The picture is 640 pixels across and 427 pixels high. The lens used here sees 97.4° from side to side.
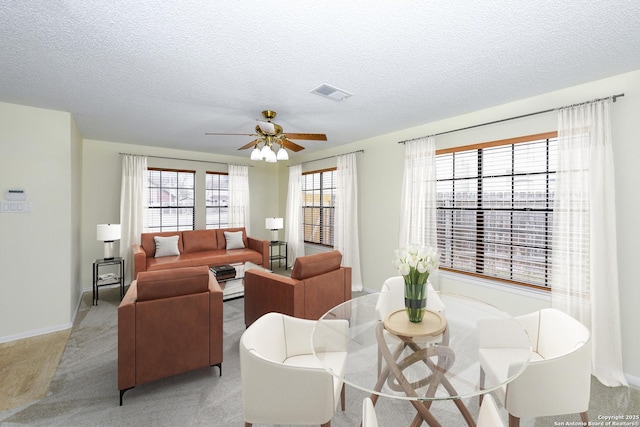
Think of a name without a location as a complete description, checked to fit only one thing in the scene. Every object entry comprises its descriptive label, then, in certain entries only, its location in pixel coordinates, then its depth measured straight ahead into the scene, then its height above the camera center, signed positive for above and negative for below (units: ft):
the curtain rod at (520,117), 8.04 +3.47
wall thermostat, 10.33 +0.67
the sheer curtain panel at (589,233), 7.95 -0.56
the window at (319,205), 19.27 +0.60
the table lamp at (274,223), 20.74 -0.74
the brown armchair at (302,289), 9.72 -2.79
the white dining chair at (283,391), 4.92 -3.18
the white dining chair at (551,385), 5.07 -3.17
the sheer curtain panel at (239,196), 21.17 +1.29
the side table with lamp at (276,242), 20.76 -2.18
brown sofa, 15.29 -2.53
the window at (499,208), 9.80 +0.24
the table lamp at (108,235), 13.93 -1.12
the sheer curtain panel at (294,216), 20.93 -0.21
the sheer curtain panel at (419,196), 12.46 +0.82
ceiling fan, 10.17 +2.90
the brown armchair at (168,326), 6.98 -2.99
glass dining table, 4.92 -2.94
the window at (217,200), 20.90 +0.99
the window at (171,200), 18.90 +0.90
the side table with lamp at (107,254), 13.94 -2.16
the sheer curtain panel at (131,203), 16.89 +0.59
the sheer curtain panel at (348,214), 16.34 -0.04
